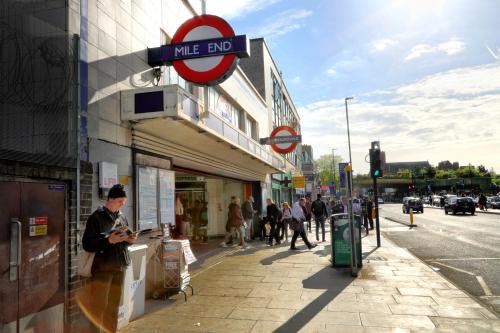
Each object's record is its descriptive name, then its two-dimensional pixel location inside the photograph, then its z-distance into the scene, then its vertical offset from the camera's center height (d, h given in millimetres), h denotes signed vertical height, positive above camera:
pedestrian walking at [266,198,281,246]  14031 -731
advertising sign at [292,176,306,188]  20323 +689
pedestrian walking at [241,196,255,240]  14578 -513
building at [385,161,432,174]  177112 +11820
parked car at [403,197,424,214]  38019 -1245
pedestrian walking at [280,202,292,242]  14727 -785
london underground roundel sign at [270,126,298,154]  17438 +2687
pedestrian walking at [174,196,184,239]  12456 -872
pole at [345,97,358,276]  8148 -882
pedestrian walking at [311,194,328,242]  15102 -647
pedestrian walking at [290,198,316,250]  12047 -751
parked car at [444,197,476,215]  31828 -1324
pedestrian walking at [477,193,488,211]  38781 -1300
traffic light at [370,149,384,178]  12938 +938
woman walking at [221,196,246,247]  13391 -765
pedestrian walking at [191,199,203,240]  15117 -686
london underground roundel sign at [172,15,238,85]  6926 +2586
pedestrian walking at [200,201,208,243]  15148 -857
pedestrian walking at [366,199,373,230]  20150 -915
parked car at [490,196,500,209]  40516 -1515
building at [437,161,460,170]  177250 +11128
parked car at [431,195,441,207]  57453 -1651
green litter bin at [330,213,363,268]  9047 -1097
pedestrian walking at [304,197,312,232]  18383 -715
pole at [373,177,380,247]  13061 -360
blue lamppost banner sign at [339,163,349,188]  9158 +439
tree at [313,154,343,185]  90350 +6654
